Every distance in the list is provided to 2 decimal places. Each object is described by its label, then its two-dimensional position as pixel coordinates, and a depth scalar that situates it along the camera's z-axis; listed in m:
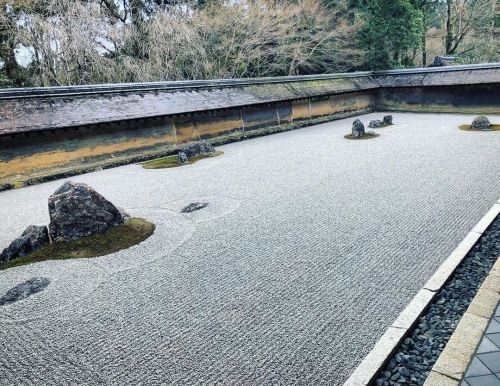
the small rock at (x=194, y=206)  6.70
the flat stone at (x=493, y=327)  2.83
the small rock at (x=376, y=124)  14.54
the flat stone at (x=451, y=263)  3.60
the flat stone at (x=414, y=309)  3.07
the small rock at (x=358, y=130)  12.69
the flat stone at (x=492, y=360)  2.51
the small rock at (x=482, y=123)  12.37
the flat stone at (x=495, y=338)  2.72
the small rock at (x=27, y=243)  5.10
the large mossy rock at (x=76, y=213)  5.34
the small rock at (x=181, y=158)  11.06
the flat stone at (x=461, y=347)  2.53
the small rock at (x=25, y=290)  4.08
